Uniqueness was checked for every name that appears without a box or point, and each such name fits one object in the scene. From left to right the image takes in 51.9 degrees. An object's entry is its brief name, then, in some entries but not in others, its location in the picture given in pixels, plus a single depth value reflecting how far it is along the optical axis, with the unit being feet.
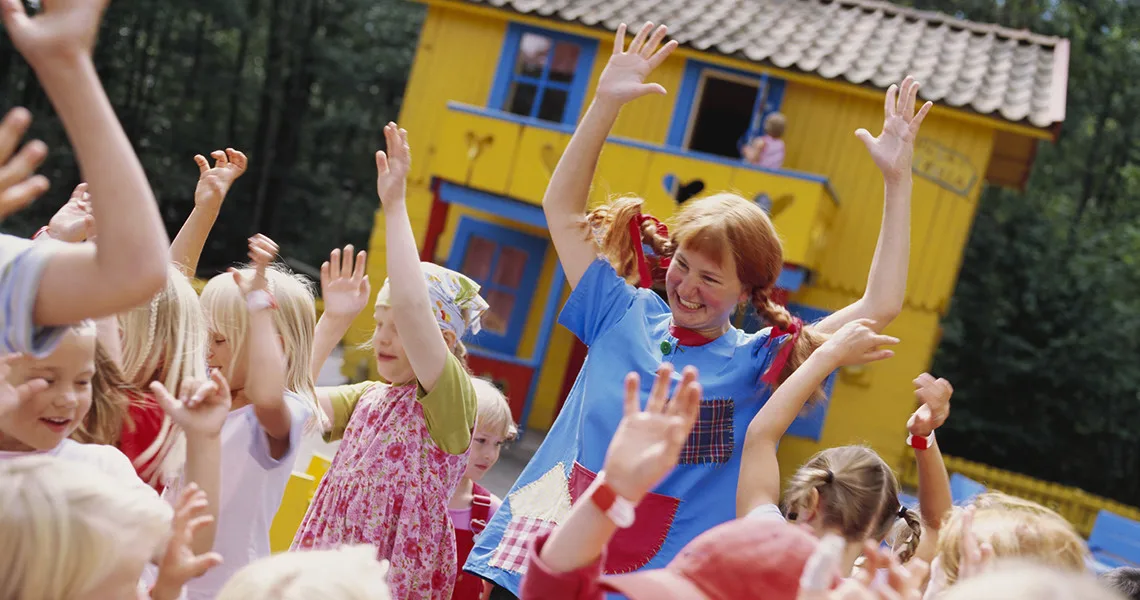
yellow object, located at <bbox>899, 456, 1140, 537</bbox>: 44.96
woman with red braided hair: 8.48
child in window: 37.32
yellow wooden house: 37.68
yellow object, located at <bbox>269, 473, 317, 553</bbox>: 11.86
